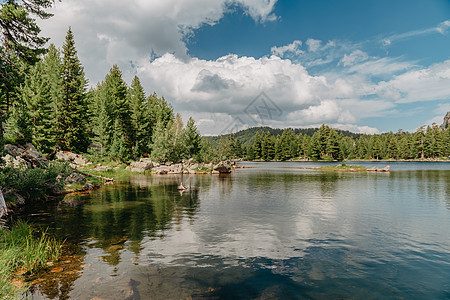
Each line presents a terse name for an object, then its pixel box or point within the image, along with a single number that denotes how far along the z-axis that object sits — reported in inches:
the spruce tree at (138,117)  3427.7
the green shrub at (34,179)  836.6
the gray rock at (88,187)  1355.9
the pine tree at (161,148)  3112.7
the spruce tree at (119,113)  2957.7
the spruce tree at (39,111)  1754.2
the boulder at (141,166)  2780.5
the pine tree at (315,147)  6673.2
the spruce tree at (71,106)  2410.1
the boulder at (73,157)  2256.4
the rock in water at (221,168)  2958.9
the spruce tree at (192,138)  4149.4
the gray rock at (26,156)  979.8
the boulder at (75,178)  1309.8
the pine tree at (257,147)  7711.6
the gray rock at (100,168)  2330.5
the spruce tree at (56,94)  2348.7
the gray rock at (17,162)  909.7
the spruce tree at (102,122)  2773.1
